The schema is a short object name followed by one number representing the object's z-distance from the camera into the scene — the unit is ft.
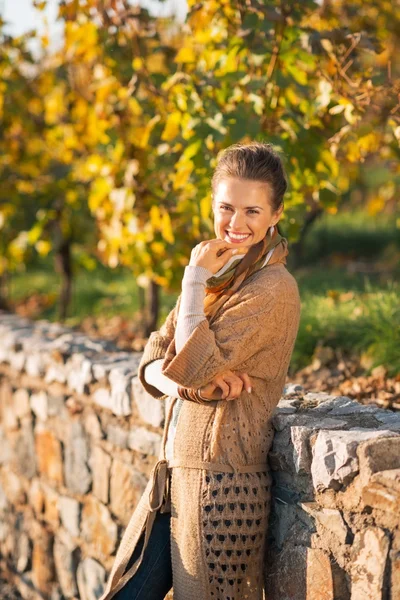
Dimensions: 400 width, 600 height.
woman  8.15
